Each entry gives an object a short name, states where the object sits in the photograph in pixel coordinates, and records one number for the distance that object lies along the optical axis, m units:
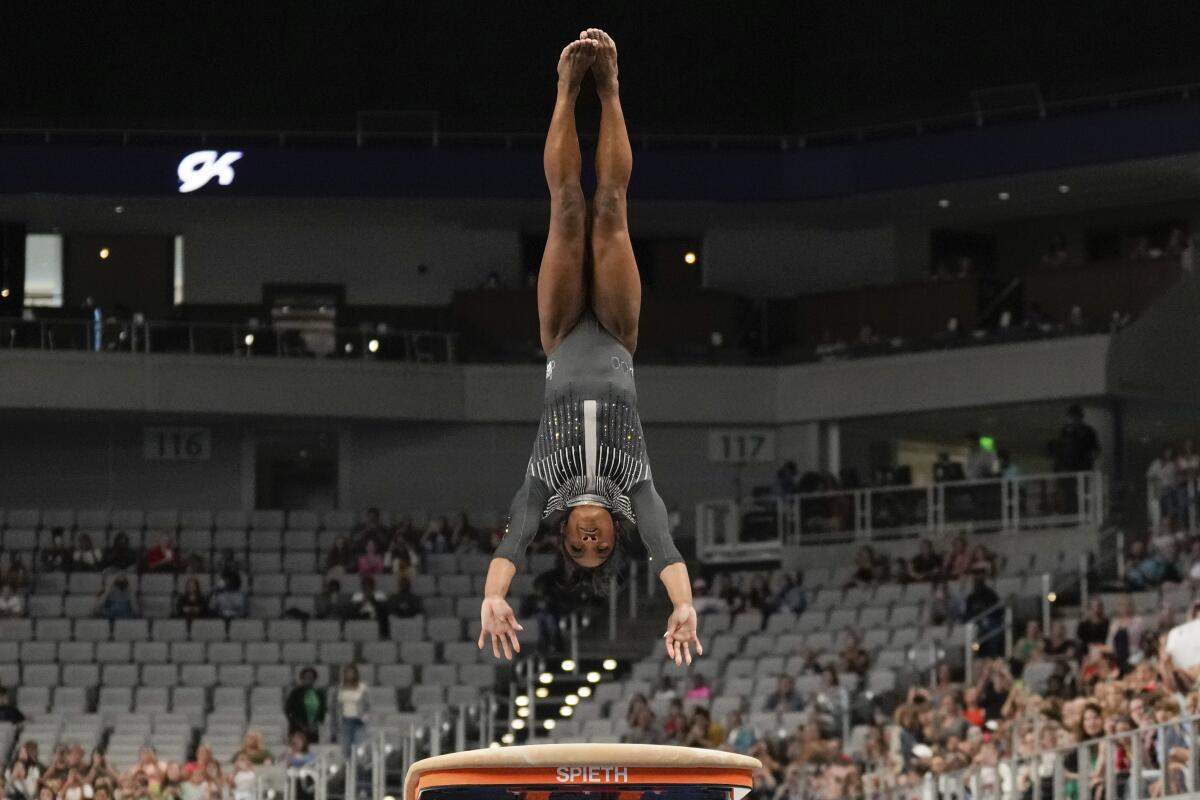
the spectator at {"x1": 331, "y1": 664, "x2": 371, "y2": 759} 19.62
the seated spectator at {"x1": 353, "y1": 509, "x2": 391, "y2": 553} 25.03
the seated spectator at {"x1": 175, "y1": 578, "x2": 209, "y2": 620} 23.25
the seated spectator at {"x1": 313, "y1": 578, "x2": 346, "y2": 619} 23.42
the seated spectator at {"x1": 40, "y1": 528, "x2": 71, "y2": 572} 24.83
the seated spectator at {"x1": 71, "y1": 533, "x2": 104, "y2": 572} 24.81
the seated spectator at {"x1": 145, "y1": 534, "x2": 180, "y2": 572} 24.84
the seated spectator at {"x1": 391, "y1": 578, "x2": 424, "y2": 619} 23.30
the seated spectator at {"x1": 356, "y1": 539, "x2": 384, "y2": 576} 24.42
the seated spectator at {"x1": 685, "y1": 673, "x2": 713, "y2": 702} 20.03
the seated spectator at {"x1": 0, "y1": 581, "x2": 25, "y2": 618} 23.52
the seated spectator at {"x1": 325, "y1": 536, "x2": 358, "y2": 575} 24.59
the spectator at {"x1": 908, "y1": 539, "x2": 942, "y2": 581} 22.27
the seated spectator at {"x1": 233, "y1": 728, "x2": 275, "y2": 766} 18.42
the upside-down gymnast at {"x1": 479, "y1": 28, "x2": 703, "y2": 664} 9.06
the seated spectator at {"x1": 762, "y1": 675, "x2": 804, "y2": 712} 19.25
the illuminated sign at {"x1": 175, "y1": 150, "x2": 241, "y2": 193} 27.70
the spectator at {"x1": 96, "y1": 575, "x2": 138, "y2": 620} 23.39
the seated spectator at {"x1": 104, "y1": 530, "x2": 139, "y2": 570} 24.70
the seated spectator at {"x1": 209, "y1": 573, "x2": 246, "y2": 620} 23.41
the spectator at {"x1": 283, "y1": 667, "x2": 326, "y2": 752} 20.14
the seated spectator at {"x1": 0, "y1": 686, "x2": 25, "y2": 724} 20.47
